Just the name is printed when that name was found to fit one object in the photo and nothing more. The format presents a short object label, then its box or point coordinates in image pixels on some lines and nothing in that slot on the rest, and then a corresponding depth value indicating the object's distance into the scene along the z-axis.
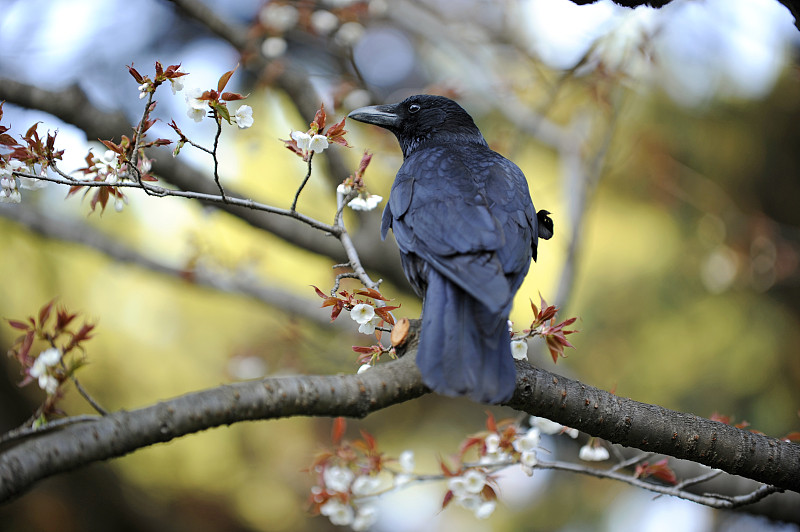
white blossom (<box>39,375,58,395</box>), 3.32
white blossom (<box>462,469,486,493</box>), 4.32
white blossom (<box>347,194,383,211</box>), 4.16
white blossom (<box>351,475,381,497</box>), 4.68
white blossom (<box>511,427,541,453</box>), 4.33
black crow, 3.43
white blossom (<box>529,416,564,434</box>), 4.82
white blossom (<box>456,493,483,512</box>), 4.43
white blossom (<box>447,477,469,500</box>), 4.32
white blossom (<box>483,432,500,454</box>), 4.39
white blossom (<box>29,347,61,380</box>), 3.32
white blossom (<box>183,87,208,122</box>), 3.43
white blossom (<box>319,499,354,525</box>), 4.68
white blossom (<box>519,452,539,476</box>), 4.27
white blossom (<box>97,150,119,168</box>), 3.79
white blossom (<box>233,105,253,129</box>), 3.55
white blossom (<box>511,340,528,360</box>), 3.92
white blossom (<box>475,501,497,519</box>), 4.43
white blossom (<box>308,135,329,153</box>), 3.67
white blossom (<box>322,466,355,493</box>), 4.66
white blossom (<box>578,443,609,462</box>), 4.59
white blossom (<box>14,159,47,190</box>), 3.61
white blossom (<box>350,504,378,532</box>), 4.87
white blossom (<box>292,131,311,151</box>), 3.65
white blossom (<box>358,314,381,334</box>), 3.68
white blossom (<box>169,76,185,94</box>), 3.47
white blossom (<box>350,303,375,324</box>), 3.61
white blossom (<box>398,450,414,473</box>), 4.87
